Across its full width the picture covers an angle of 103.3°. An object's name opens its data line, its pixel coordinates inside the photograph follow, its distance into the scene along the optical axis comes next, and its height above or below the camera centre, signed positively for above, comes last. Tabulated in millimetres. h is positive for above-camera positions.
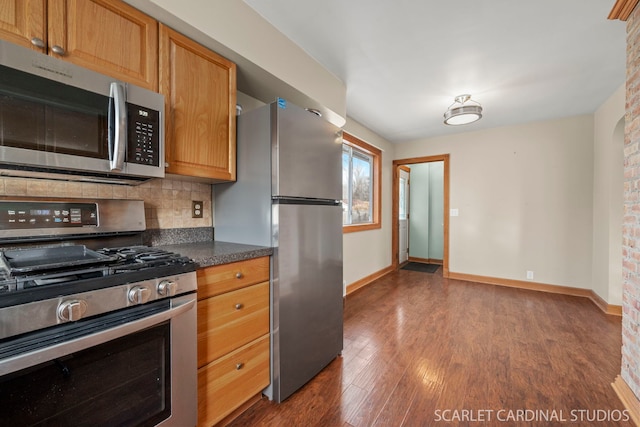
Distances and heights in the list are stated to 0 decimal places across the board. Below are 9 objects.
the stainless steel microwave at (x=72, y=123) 888 +361
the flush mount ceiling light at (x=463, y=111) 2787 +1109
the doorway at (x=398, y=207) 4305 +65
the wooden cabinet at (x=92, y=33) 931 +739
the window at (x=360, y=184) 3650 +428
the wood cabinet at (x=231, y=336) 1196 -645
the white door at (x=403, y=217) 5352 -138
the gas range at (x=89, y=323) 726 -372
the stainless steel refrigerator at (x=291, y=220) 1473 -57
